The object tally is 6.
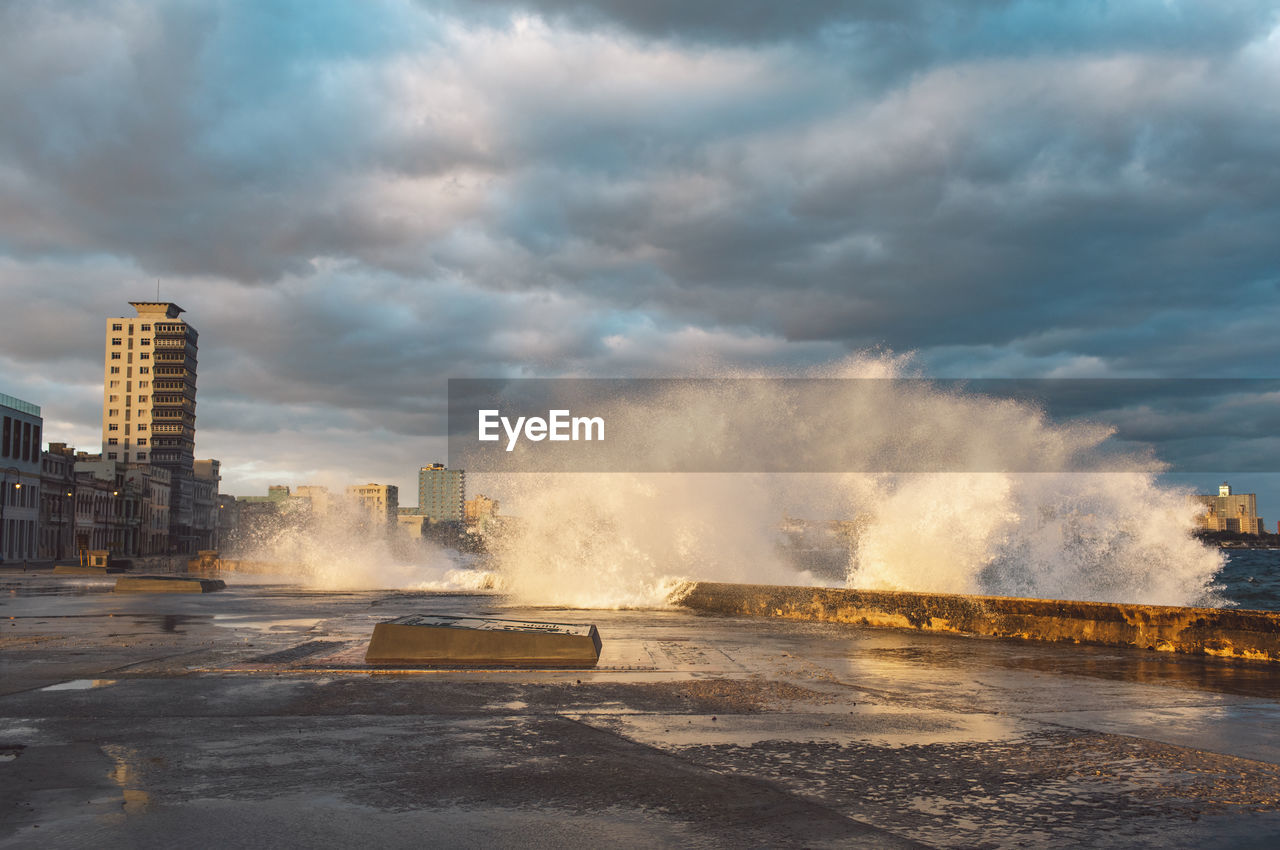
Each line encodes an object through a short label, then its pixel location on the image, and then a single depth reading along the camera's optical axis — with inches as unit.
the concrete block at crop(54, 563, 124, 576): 1852.9
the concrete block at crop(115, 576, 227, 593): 1066.1
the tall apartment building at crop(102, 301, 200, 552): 6569.9
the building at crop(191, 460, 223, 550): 6594.5
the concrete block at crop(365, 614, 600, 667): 412.5
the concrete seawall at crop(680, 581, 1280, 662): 461.4
